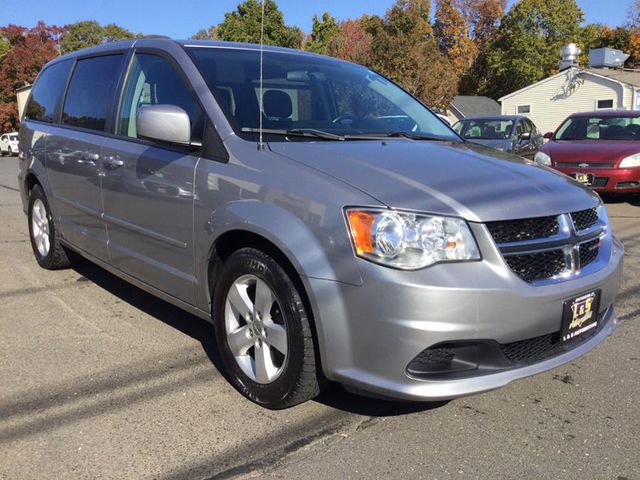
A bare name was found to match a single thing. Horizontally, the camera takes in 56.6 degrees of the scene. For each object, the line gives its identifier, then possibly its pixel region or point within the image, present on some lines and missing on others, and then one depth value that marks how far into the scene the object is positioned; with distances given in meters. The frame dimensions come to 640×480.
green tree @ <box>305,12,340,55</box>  50.68
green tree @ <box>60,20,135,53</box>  61.75
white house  29.97
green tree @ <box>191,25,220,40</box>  56.03
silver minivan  2.44
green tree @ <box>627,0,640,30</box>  55.88
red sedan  9.16
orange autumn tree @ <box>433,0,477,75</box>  57.66
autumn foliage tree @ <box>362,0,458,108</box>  30.64
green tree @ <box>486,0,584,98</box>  50.22
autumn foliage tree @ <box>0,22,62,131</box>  49.66
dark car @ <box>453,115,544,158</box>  11.72
